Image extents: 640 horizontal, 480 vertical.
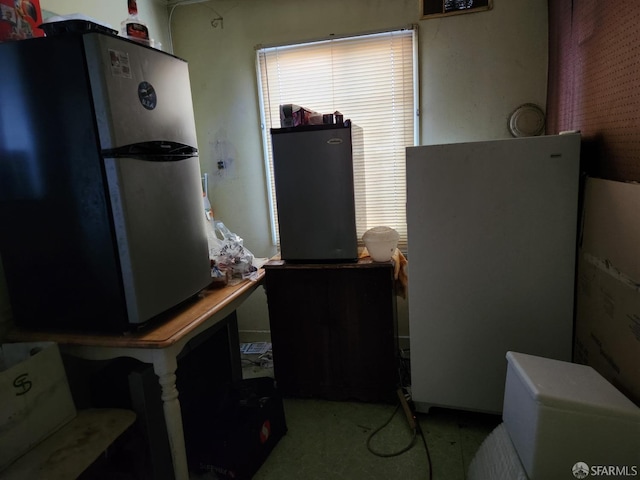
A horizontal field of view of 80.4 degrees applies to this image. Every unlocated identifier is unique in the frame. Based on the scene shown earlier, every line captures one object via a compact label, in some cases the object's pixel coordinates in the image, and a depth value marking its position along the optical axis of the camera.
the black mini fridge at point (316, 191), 1.99
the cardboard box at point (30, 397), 1.19
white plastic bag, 2.09
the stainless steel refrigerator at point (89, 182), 1.27
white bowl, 2.06
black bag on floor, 1.62
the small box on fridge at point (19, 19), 1.50
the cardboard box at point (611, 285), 1.25
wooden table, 1.38
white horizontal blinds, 2.46
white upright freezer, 1.69
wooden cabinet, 2.06
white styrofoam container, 1.10
